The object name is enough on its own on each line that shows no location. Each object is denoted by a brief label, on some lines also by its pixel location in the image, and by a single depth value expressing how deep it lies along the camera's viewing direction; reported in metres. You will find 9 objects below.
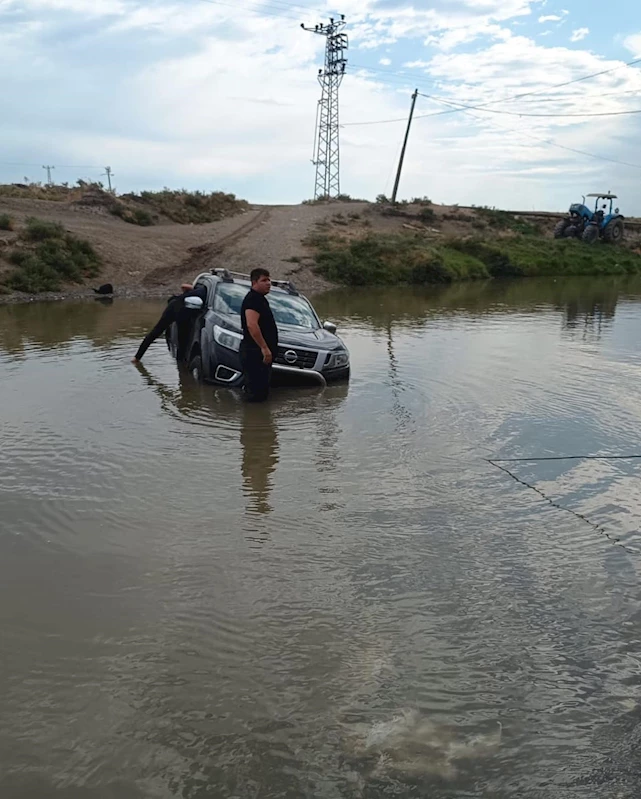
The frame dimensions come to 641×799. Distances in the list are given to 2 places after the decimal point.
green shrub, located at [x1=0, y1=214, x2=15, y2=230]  24.33
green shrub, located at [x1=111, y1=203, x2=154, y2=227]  32.91
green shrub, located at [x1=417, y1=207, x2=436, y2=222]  42.52
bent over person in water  10.43
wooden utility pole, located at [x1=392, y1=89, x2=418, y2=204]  47.34
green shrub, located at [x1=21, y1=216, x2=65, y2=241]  24.12
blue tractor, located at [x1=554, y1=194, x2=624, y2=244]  41.81
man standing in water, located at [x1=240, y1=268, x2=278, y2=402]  8.27
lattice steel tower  51.69
